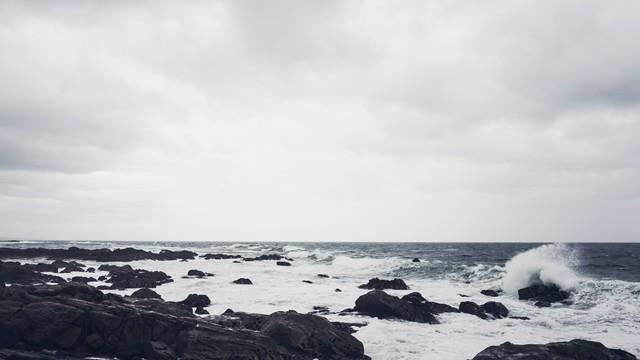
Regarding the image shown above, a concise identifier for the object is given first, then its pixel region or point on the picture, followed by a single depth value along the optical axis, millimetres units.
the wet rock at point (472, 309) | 21044
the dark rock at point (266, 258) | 61972
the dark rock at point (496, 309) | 21359
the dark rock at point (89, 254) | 57153
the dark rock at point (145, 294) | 21625
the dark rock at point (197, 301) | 21461
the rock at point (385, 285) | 30756
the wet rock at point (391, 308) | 19703
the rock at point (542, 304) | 24312
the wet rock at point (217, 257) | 65500
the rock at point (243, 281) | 31550
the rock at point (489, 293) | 27953
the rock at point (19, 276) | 29234
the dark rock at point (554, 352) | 12305
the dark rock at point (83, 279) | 31762
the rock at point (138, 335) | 12805
